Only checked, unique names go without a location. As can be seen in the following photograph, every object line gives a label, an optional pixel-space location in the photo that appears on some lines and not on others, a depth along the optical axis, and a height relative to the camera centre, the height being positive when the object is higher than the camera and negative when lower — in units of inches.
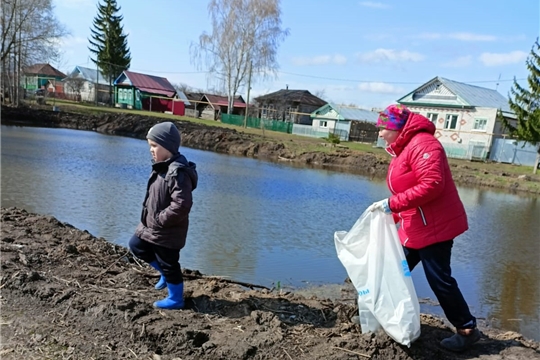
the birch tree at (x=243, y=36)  1822.1 +276.0
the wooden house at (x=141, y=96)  2546.8 -15.9
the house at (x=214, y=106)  2500.0 -24.8
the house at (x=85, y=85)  2623.0 +9.4
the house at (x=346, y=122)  1876.0 -28.4
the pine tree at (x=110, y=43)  2500.0 +257.7
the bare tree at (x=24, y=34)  1419.8 +146.3
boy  144.3 -35.9
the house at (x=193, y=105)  2518.5 -33.8
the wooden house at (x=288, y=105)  2410.2 +23.2
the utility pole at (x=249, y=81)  1923.0 +103.2
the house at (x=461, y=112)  1464.1 +59.3
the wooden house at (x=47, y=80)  2795.3 +17.4
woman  128.3 -23.3
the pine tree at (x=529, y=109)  1144.2 +74.1
